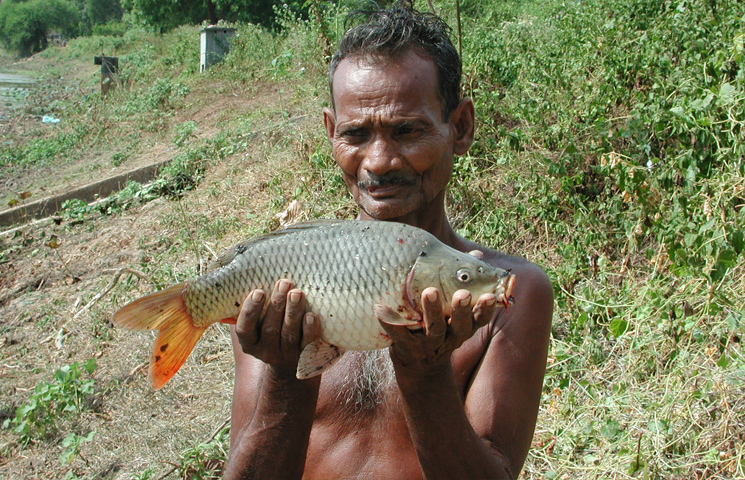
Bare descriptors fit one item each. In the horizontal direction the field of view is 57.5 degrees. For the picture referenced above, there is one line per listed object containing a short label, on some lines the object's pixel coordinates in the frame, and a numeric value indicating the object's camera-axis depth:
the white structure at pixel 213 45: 16.08
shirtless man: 1.80
